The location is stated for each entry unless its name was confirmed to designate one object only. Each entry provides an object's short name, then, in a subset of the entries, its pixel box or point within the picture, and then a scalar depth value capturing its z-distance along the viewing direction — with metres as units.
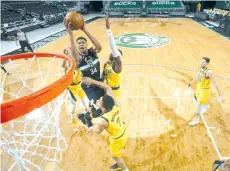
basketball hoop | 1.94
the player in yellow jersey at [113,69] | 3.38
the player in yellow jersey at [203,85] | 4.03
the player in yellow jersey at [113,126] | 2.82
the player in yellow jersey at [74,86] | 3.44
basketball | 2.85
